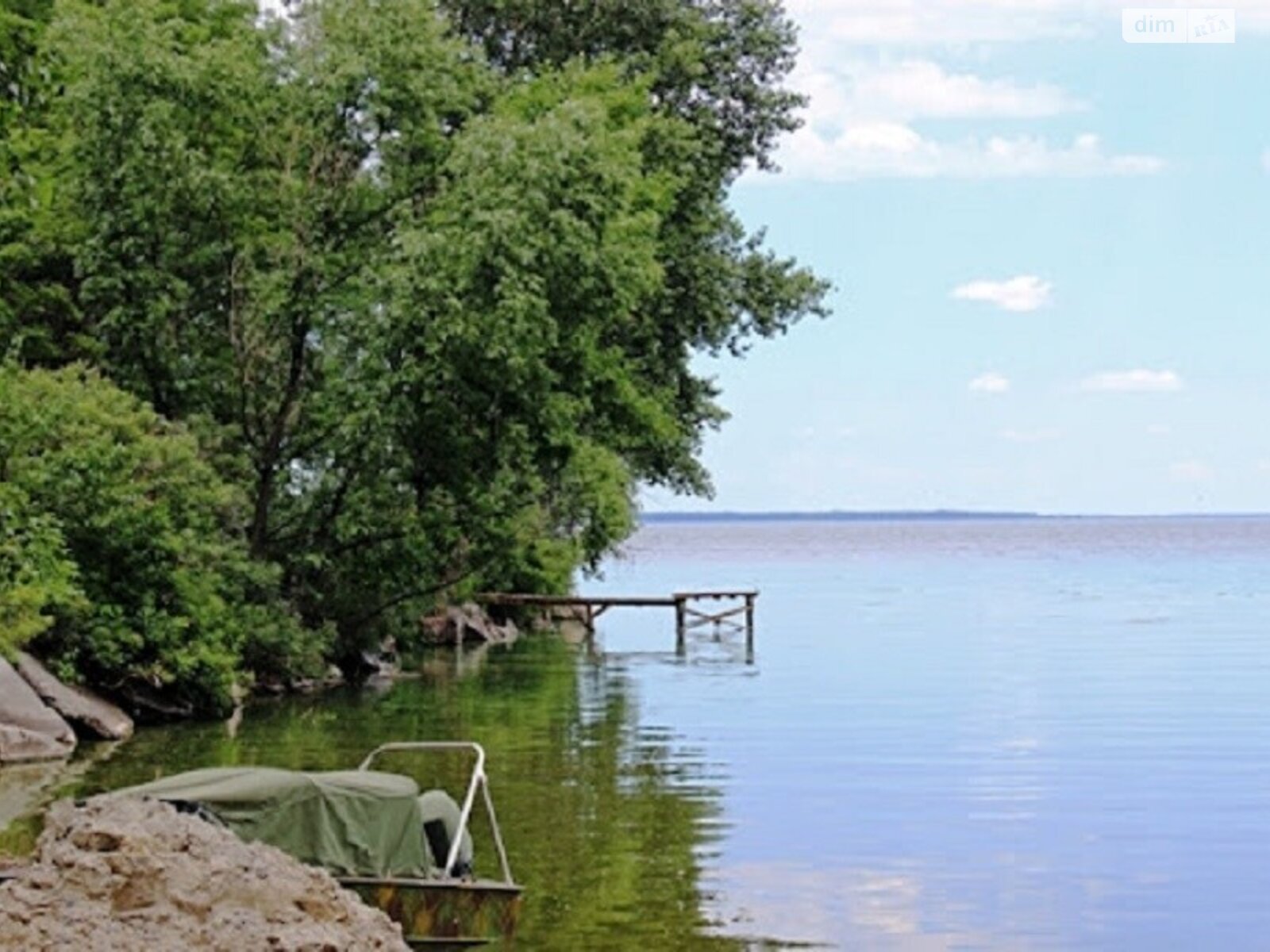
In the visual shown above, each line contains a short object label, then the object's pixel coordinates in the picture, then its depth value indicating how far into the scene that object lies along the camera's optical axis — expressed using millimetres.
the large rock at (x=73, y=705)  35000
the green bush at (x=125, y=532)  36656
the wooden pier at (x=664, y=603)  65250
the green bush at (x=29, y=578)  32344
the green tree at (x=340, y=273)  42375
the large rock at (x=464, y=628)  62250
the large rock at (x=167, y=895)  12586
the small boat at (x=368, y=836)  16234
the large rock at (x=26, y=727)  31953
